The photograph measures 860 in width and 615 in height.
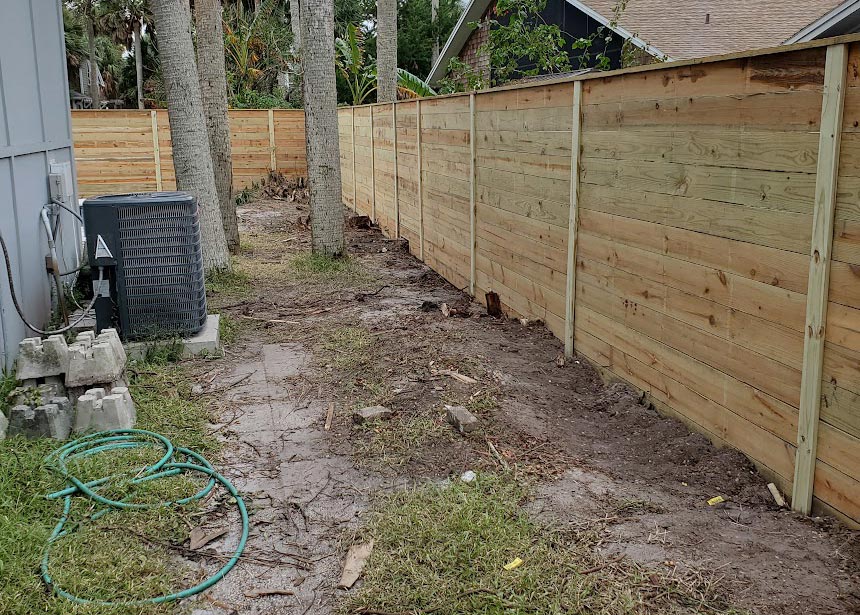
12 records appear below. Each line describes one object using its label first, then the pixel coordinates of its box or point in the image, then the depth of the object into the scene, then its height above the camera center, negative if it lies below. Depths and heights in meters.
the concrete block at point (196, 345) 6.12 -1.51
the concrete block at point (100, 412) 4.44 -1.44
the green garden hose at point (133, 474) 3.14 -1.59
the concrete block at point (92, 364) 4.59 -1.22
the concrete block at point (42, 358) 4.57 -1.17
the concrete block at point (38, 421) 4.32 -1.45
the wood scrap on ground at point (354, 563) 3.13 -1.67
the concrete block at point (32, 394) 4.39 -1.34
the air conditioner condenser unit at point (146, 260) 5.95 -0.82
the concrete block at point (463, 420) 4.47 -1.53
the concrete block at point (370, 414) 4.80 -1.59
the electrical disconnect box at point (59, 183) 6.71 -0.26
